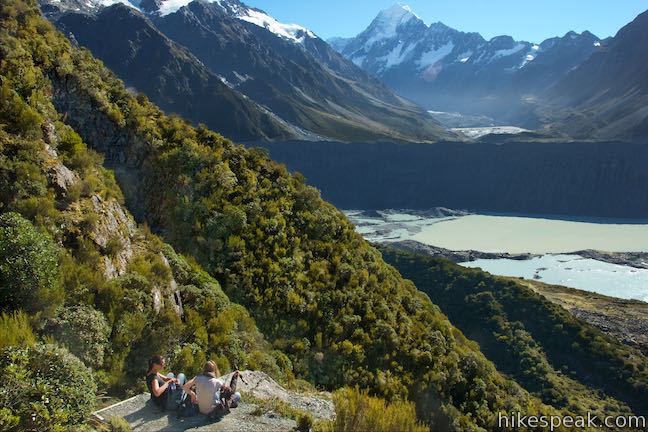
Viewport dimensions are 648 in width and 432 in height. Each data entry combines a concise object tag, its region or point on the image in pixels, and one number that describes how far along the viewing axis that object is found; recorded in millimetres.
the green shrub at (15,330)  9281
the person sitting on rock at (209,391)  10391
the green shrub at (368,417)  9266
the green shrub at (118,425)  9039
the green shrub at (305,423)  10595
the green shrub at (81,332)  10805
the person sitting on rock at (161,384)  10445
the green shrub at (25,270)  10383
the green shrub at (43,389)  7484
